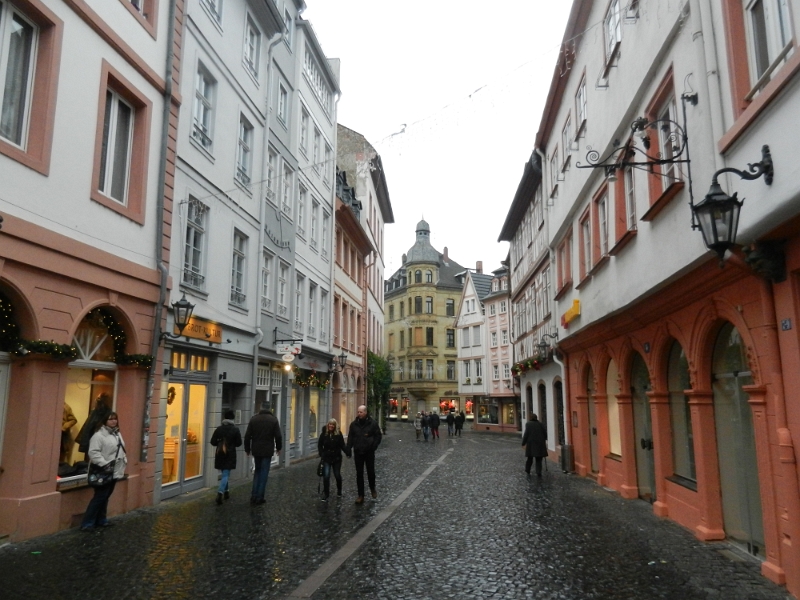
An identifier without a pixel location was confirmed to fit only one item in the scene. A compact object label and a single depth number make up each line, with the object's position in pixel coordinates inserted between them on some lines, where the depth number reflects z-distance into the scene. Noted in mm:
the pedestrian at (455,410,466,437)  42891
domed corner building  70062
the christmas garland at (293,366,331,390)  21500
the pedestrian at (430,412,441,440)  36844
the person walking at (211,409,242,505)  12156
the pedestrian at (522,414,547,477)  17156
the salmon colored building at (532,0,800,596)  6473
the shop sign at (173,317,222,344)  12990
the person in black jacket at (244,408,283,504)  11977
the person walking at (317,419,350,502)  12594
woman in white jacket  9305
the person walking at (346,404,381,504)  12117
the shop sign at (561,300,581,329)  15991
